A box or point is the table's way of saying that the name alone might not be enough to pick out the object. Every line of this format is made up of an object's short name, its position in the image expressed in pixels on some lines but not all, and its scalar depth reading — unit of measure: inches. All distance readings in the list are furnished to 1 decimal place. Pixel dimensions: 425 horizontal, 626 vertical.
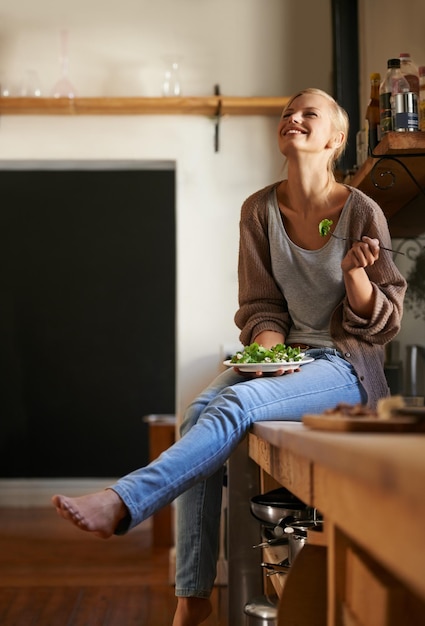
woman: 70.8
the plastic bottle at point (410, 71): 106.1
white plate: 82.6
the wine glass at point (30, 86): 155.0
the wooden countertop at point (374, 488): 27.5
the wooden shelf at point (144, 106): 152.7
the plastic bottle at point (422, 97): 102.6
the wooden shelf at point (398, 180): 100.2
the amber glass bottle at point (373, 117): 112.0
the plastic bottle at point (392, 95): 101.6
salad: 83.5
